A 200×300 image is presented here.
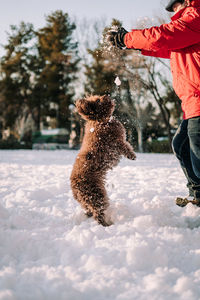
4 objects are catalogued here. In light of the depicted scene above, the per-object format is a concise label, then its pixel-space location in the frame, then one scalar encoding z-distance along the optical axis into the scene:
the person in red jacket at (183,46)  2.34
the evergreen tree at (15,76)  31.00
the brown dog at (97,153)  2.62
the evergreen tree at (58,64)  29.58
